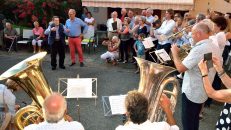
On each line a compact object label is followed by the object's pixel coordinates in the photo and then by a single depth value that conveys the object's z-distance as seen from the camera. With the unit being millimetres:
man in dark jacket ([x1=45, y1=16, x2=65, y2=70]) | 9344
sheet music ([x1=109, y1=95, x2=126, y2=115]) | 5270
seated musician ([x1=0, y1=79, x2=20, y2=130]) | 4407
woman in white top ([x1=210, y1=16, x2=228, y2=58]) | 6070
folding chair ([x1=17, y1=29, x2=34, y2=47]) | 12086
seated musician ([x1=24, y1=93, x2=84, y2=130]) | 2984
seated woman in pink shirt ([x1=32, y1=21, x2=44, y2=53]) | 11462
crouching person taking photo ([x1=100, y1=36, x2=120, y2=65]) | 10086
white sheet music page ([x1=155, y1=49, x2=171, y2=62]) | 7786
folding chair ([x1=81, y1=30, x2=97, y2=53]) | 11600
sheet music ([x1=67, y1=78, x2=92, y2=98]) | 5785
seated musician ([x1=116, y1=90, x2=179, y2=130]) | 2869
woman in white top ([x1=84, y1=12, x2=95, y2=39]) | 11866
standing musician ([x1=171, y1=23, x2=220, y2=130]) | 4297
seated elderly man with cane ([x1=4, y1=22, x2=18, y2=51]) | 11617
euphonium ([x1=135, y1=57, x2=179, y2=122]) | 3930
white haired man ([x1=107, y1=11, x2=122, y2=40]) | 10500
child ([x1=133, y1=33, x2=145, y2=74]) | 9180
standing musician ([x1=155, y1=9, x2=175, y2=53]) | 8703
